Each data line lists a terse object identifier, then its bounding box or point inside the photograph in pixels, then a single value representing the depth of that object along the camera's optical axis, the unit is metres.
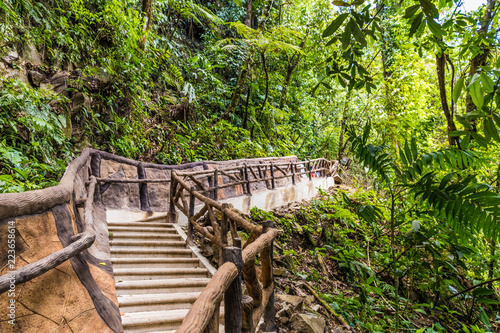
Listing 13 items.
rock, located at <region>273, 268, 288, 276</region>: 4.53
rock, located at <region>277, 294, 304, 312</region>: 3.46
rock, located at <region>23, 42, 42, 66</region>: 5.53
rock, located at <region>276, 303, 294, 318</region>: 3.30
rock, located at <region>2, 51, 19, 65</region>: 4.99
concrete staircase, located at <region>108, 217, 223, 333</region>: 2.97
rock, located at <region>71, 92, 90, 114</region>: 6.20
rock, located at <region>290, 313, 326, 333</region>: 2.99
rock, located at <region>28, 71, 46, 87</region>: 5.52
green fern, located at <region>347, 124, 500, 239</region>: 2.02
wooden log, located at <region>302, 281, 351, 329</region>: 3.60
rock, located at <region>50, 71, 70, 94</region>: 5.92
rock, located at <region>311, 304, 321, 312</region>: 3.74
